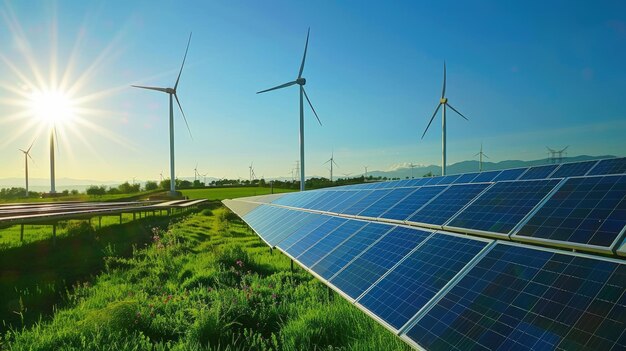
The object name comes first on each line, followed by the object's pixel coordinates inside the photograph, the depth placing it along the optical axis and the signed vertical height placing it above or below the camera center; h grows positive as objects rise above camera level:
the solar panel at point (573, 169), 15.88 +0.12
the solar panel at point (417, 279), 4.84 -1.51
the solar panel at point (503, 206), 6.29 -0.63
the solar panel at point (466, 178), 16.25 -0.14
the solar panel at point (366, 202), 12.14 -0.86
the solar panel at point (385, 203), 10.78 -0.81
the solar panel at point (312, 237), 9.74 -1.61
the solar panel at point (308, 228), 10.98 -1.55
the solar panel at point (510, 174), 17.02 -0.03
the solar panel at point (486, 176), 16.14 -0.08
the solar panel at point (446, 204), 8.00 -0.69
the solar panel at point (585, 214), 4.69 -0.63
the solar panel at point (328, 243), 8.44 -1.56
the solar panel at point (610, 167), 14.51 +0.15
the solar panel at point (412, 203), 9.45 -0.74
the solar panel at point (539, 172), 16.53 +0.03
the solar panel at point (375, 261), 6.09 -1.51
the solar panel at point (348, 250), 7.26 -1.53
